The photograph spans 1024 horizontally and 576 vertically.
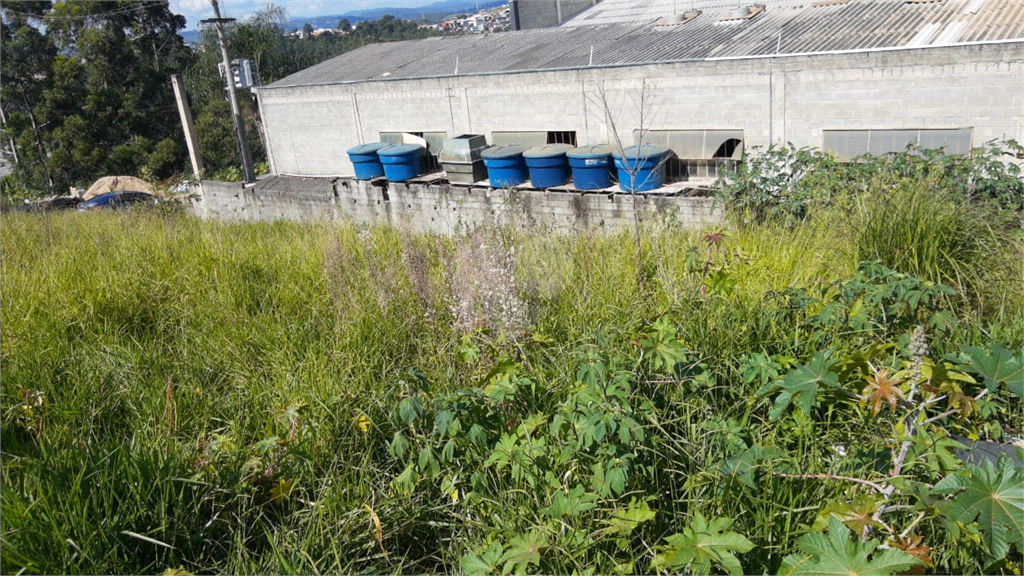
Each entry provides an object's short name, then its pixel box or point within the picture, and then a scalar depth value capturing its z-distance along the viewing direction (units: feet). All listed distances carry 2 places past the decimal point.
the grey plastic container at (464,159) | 53.01
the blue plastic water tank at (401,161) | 55.16
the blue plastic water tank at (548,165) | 47.76
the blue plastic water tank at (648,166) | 43.06
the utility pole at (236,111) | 66.91
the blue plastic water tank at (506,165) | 50.24
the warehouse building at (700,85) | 37.04
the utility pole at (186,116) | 77.56
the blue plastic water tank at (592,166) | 45.37
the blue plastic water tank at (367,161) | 57.36
